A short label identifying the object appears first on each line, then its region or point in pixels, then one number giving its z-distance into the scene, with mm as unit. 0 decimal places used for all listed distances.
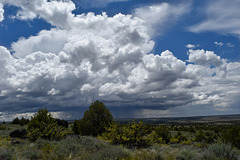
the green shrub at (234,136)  15443
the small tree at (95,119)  22016
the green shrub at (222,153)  8260
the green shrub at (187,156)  8173
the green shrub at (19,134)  18734
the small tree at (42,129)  16438
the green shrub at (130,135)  13266
